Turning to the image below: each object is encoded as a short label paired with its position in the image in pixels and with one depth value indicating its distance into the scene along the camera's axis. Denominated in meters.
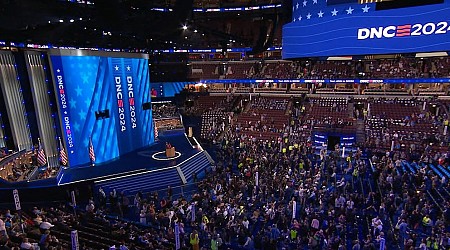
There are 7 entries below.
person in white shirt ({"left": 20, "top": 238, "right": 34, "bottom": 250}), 8.33
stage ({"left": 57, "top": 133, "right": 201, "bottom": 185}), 17.34
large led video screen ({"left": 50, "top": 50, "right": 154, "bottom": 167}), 18.36
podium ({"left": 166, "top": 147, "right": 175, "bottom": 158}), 21.44
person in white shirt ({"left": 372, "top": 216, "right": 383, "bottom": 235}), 11.74
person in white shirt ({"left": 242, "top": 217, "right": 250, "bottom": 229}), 11.99
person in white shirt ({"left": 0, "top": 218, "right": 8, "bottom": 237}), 9.15
